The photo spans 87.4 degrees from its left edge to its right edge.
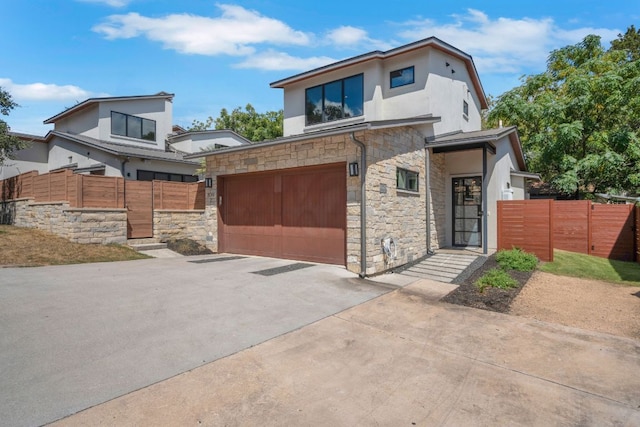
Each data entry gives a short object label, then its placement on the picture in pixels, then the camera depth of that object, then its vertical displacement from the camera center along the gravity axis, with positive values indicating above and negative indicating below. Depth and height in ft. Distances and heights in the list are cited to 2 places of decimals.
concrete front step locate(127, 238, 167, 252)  39.14 -4.01
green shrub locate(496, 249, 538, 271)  27.78 -4.42
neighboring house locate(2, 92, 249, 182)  53.01 +12.93
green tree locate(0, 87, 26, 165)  46.60 +11.76
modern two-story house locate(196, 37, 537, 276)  27.99 +3.86
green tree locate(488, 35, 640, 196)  49.62 +14.44
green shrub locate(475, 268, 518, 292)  23.12 -5.11
